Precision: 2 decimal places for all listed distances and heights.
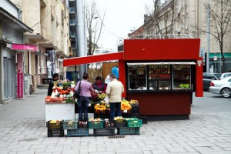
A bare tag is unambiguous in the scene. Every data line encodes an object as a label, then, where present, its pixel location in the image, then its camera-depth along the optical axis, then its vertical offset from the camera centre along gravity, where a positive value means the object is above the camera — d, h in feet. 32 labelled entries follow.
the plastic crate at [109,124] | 33.00 -4.73
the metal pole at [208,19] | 127.65 +18.62
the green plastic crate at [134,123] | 33.20 -4.68
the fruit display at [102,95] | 41.14 -2.64
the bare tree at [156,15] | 128.88 +21.00
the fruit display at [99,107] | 39.09 -3.76
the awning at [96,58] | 41.96 +1.70
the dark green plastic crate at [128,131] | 33.27 -5.43
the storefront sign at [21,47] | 66.39 +4.87
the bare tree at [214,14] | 143.86 +22.72
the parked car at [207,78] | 98.38 -1.80
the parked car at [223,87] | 78.77 -3.42
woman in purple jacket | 38.06 -2.57
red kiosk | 41.70 -0.39
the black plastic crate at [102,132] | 33.14 -5.47
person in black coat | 44.62 -1.45
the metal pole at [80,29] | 41.91 +5.11
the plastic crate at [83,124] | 32.89 -4.69
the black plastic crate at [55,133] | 33.01 -5.49
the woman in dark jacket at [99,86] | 45.62 -1.71
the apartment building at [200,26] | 156.25 +20.17
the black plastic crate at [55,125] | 32.86 -4.75
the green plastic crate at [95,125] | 32.86 -4.78
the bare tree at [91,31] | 128.36 +15.40
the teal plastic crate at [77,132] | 32.94 -5.42
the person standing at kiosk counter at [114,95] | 37.55 -2.37
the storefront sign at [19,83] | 74.43 -2.03
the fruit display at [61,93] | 39.29 -2.35
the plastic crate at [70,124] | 32.60 -4.66
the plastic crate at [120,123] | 32.99 -4.67
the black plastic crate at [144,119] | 40.68 -5.29
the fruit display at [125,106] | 39.19 -3.67
